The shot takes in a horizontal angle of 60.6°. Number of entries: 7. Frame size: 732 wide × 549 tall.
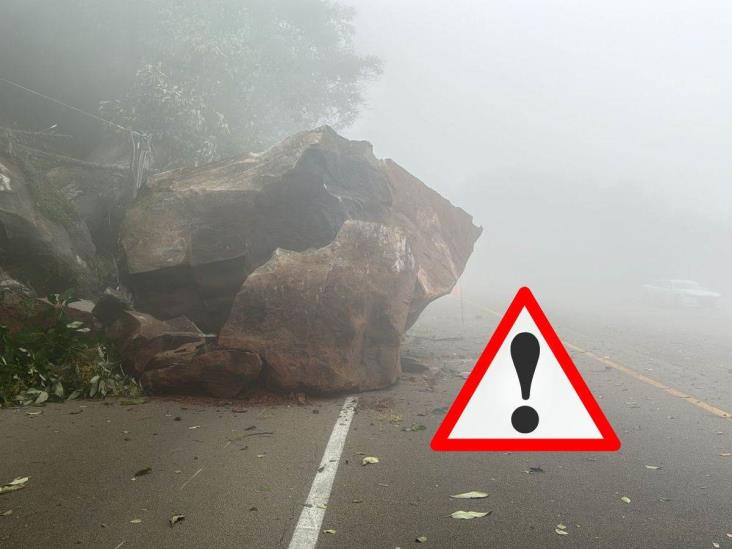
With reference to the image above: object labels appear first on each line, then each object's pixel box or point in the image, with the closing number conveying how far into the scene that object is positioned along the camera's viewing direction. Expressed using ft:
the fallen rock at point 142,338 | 22.72
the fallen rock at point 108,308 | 24.75
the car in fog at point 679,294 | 87.97
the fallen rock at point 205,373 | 21.74
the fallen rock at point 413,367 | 29.45
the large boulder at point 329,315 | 22.75
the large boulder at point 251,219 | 26.89
